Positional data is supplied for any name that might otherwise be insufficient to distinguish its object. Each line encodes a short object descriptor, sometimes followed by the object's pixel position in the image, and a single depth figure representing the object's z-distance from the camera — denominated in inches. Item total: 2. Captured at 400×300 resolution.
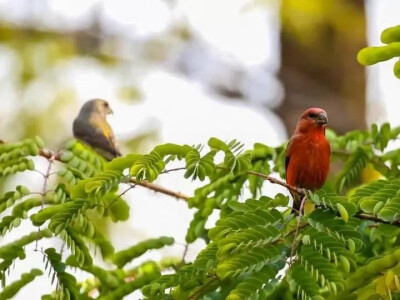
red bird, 254.4
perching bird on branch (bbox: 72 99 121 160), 282.5
